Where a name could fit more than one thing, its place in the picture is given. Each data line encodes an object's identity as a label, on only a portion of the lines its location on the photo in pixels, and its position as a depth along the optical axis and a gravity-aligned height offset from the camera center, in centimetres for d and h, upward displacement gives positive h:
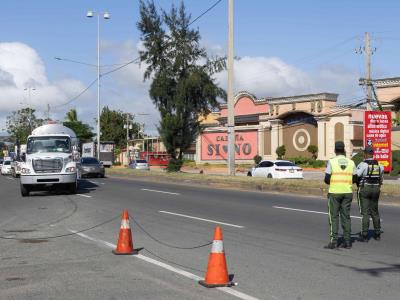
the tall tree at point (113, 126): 10631 +576
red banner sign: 3030 +143
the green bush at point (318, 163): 5512 -53
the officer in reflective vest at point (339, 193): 1016 -61
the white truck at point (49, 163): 2300 -19
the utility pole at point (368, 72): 4400 +636
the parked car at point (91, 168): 4016 -66
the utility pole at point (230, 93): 2934 +317
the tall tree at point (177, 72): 4112 +597
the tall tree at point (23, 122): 10969 +688
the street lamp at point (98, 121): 5016 +324
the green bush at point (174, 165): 4053 -48
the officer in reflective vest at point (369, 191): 1118 -63
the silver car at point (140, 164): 6198 -64
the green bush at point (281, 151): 6109 +66
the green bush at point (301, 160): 5778 -25
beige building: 5625 +305
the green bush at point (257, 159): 6181 -15
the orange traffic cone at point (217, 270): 732 -138
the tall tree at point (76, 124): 8155 +484
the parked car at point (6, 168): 5362 -85
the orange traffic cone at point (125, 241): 966 -135
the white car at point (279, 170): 3606 -76
